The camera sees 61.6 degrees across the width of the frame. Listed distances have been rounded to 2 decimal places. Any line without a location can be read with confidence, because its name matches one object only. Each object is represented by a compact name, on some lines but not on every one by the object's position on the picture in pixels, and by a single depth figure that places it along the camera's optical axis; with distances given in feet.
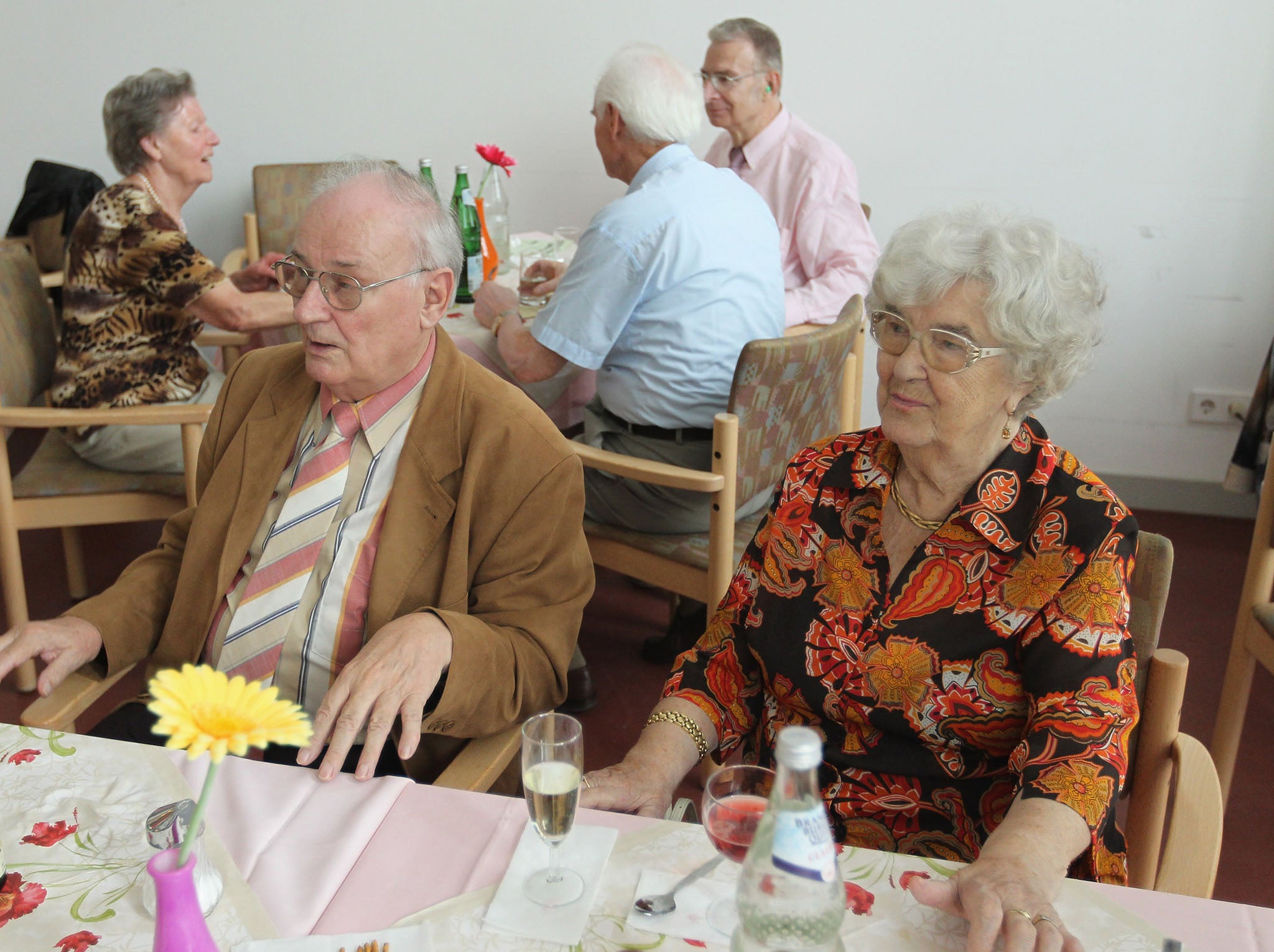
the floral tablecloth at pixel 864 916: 3.10
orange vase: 10.22
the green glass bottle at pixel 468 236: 9.77
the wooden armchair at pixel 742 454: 6.78
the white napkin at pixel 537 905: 3.14
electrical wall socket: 12.05
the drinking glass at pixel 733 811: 3.14
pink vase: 2.67
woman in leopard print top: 8.47
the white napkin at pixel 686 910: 3.13
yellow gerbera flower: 2.27
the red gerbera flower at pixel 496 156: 10.22
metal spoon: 3.20
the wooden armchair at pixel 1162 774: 3.75
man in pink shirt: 11.01
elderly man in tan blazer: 4.94
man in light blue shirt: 7.66
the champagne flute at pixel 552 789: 3.25
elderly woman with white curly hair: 4.01
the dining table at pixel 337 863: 3.14
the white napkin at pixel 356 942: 3.07
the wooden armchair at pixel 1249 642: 6.83
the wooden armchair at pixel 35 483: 8.24
